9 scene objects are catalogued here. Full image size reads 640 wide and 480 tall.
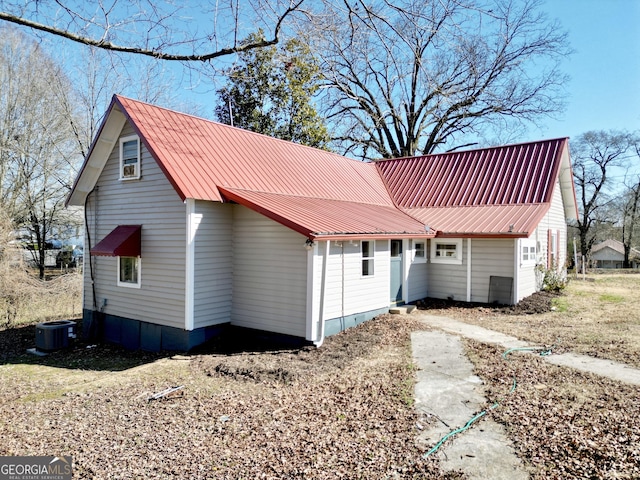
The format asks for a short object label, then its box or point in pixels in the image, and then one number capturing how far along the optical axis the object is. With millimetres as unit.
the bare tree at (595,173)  34262
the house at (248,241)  9258
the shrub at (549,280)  15500
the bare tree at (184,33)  5430
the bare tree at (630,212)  34588
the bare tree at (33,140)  18328
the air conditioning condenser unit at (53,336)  10453
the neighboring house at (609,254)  50397
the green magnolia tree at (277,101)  22172
